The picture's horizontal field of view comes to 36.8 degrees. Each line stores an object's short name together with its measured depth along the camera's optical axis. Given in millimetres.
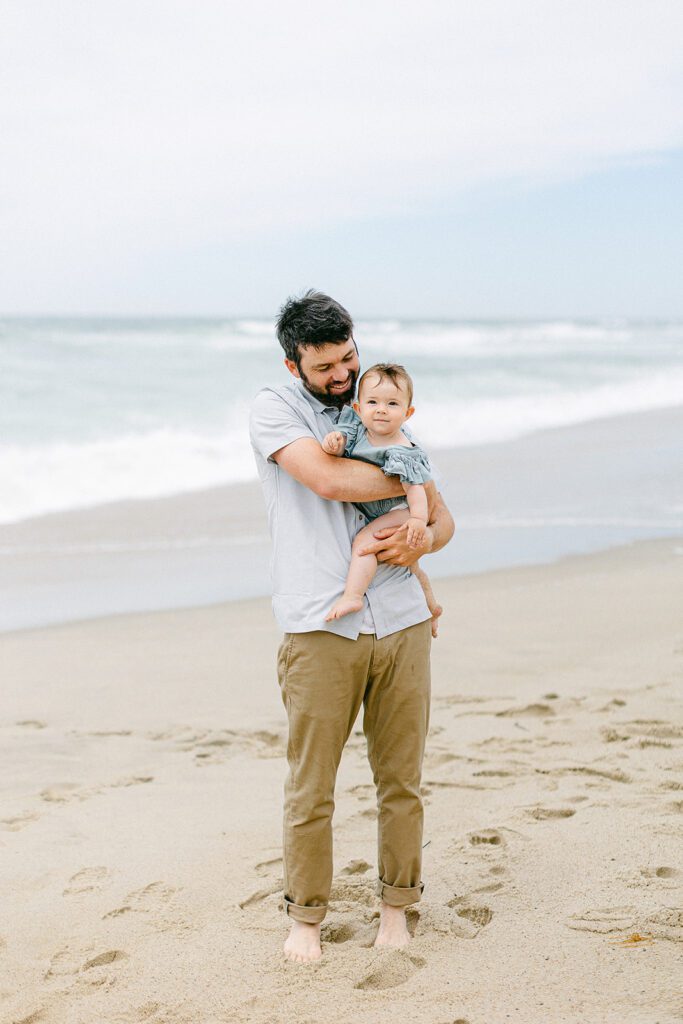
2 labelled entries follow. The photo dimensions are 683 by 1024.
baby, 2994
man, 3002
